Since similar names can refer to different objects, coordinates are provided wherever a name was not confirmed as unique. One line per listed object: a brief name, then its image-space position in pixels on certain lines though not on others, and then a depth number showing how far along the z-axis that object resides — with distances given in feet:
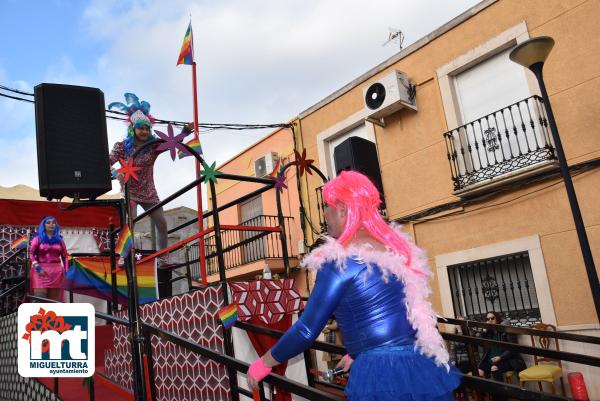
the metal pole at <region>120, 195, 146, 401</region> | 10.92
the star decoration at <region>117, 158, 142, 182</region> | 12.13
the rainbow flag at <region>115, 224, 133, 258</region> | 11.56
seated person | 21.47
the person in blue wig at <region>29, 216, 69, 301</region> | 19.94
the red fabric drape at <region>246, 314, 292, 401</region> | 11.72
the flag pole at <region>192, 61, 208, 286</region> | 12.85
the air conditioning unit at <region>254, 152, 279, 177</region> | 40.49
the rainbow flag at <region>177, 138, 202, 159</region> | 13.00
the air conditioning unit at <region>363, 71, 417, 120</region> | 30.37
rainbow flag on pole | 17.10
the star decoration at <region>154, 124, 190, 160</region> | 12.21
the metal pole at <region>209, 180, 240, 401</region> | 10.34
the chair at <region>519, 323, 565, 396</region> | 20.76
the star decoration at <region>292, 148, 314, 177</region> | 16.11
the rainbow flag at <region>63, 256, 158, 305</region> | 17.30
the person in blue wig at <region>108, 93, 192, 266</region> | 18.24
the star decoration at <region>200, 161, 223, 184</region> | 11.89
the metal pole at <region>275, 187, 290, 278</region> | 13.88
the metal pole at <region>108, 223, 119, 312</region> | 15.26
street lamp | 14.67
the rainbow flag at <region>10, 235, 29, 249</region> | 21.28
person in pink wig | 5.82
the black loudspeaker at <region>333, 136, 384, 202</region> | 21.72
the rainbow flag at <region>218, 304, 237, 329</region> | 10.97
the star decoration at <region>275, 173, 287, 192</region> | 14.24
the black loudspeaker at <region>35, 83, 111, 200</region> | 13.84
